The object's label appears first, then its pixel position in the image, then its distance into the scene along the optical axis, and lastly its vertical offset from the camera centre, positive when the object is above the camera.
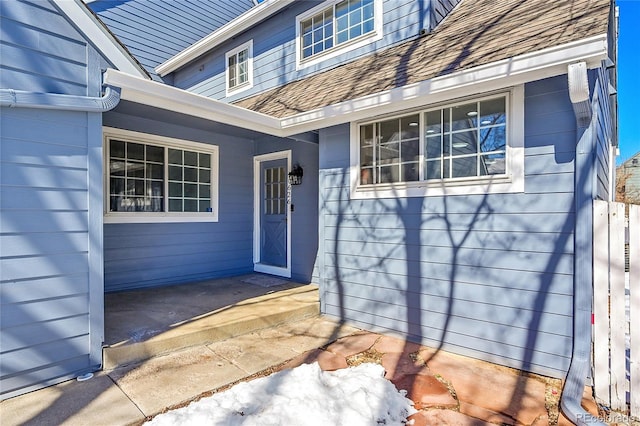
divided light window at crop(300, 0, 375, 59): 5.13 +2.91
